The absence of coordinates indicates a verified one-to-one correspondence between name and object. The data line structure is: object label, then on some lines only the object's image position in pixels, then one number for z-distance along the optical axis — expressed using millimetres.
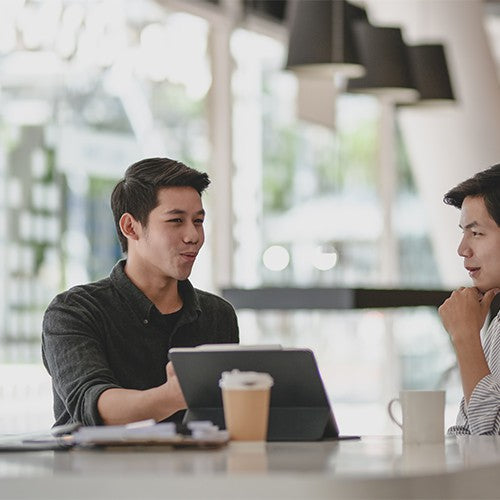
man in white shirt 4422
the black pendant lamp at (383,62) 10446
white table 2687
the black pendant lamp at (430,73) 11152
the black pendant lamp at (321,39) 9374
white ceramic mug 3785
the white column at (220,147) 13499
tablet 3788
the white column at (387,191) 16855
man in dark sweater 4857
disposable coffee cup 3640
